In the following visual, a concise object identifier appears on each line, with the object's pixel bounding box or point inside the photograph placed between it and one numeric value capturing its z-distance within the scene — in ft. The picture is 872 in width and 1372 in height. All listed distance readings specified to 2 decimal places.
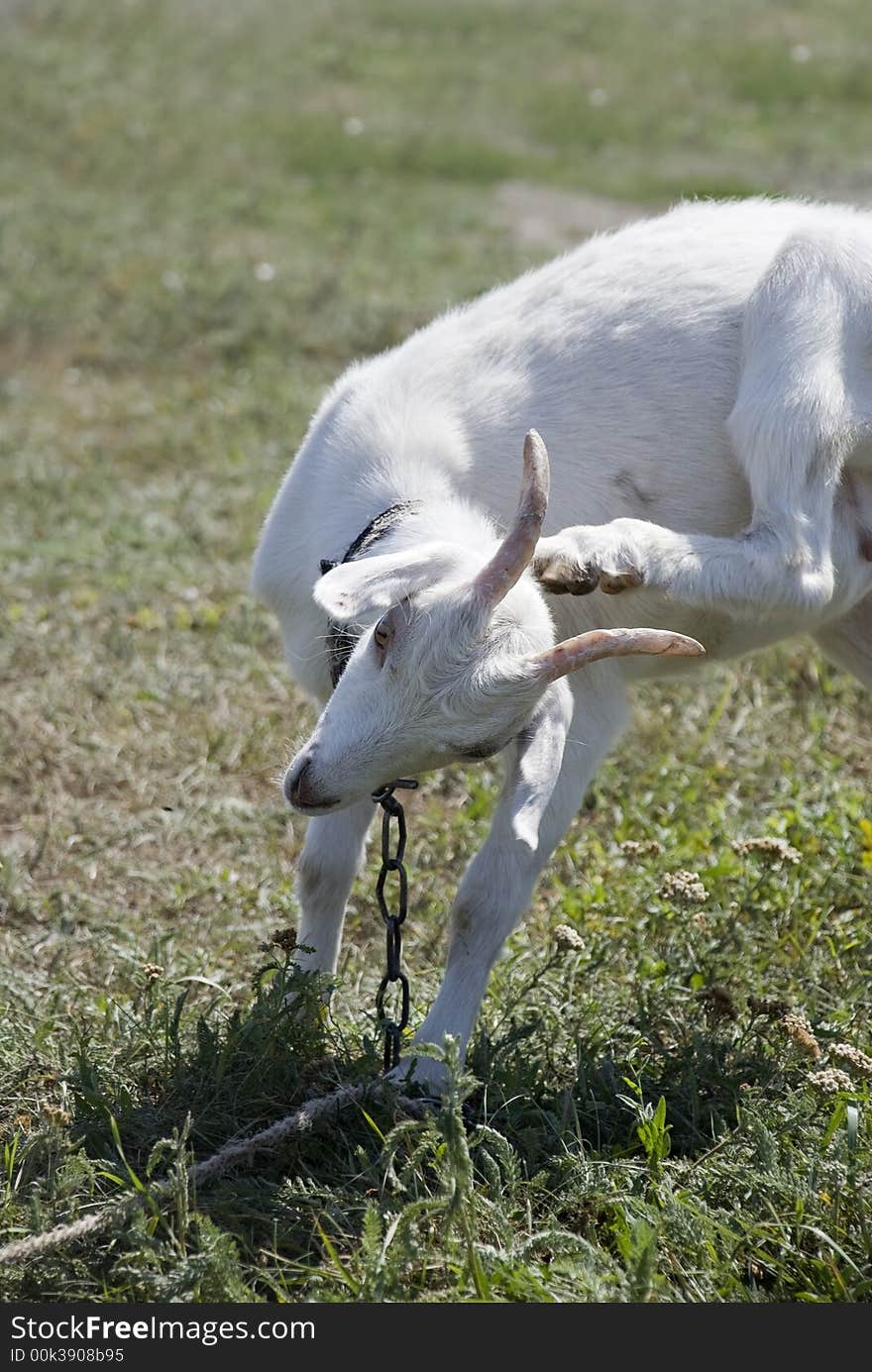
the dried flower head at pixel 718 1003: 23.07
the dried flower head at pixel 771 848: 24.25
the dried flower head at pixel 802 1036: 21.35
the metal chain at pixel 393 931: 20.57
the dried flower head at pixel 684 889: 23.29
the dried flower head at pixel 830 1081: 20.08
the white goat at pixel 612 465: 21.22
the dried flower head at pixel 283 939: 22.31
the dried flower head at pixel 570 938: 22.39
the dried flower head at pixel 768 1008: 22.68
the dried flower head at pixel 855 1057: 20.65
